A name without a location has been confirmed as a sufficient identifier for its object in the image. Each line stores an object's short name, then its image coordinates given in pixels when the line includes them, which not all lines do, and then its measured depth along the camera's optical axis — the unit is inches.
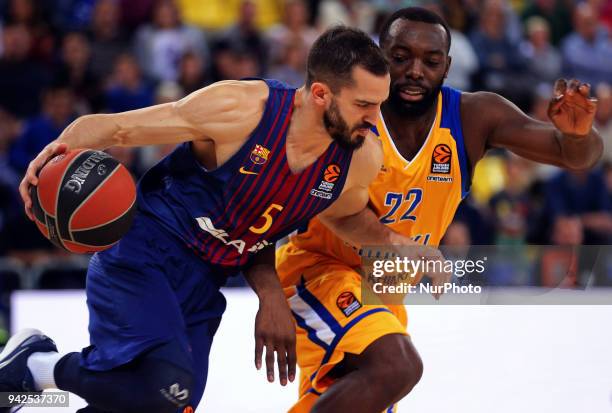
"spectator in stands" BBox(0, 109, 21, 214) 633.6
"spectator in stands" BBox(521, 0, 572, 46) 901.2
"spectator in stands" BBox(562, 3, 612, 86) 853.2
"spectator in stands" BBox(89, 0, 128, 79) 743.1
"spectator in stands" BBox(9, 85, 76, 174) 660.1
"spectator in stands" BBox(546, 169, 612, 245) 720.3
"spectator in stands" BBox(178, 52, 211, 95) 729.6
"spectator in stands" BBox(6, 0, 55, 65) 723.4
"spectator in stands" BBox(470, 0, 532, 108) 823.7
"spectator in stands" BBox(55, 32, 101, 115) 695.7
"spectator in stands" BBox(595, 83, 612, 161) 802.2
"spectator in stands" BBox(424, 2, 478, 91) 799.1
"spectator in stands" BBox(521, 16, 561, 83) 849.5
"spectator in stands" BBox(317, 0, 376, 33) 824.9
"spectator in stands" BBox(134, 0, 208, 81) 761.6
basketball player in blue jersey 319.3
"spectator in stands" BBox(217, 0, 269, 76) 783.7
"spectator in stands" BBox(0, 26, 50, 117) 701.9
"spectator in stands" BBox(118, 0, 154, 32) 784.3
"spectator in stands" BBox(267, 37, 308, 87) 753.0
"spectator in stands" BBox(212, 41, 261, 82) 745.0
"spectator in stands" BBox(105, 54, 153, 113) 703.1
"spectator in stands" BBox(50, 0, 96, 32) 759.7
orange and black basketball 308.0
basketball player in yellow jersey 353.7
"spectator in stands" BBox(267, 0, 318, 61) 781.3
